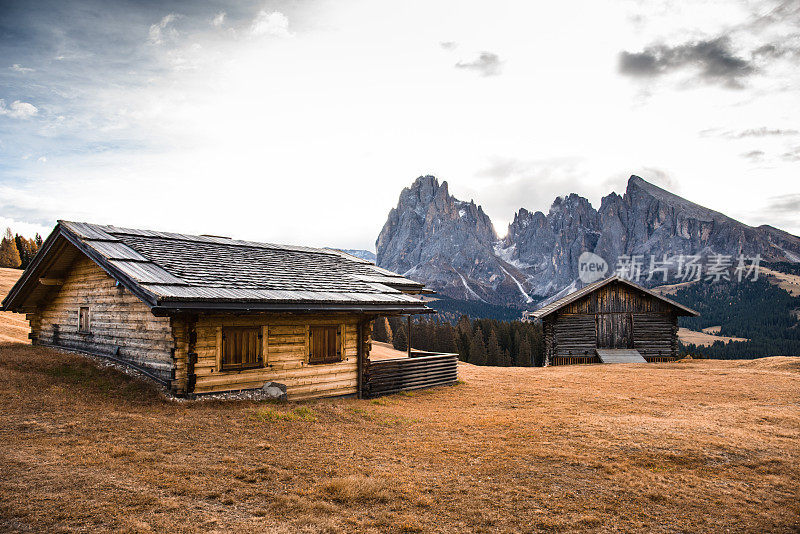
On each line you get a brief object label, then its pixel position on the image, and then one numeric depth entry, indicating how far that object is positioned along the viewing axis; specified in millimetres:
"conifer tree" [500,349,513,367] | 66950
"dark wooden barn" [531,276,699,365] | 32844
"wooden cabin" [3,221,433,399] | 12234
